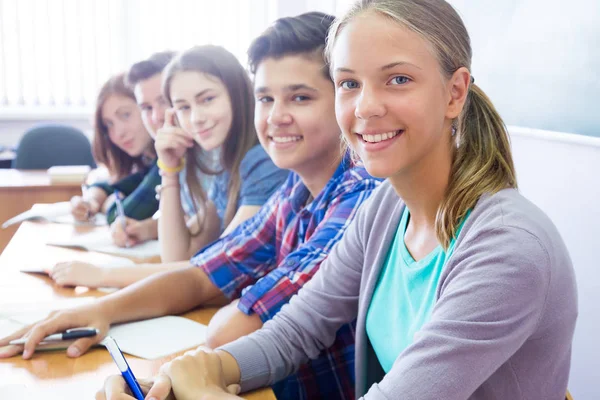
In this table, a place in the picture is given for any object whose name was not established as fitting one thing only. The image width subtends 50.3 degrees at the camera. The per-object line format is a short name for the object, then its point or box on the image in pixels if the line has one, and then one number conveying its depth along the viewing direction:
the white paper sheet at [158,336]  1.15
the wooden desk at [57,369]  0.98
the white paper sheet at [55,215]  2.33
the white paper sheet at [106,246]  1.98
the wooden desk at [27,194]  2.99
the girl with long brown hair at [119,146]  2.61
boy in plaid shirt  1.24
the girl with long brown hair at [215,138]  1.81
